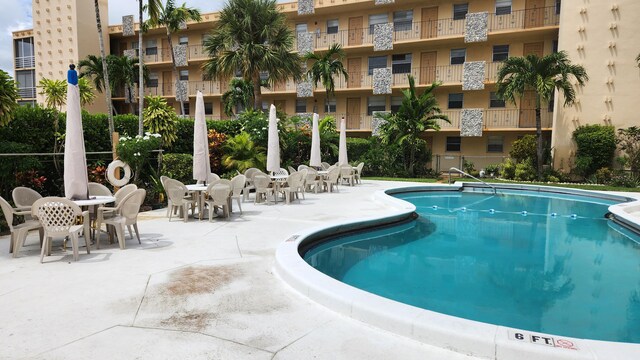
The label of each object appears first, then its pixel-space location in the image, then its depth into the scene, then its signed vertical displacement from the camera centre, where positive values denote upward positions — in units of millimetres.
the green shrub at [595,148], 20672 +337
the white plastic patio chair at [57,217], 5613 -989
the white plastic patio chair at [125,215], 6551 -1141
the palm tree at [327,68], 23453 +5079
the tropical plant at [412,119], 22234 +1928
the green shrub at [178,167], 12789 -556
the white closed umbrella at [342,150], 18312 +85
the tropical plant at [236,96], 27456 +3960
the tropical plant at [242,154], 16219 -135
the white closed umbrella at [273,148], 13086 +105
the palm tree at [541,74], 19797 +4109
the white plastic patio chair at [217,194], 9062 -1008
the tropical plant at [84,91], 21159 +3167
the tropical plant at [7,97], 8297 +1115
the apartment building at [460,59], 21625 +6234
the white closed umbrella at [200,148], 9805 +58
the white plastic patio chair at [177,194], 8992 -1007
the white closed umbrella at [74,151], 6598 -33
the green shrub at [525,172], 21625 -1011
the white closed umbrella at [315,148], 15977 +145
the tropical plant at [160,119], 14312 +1137
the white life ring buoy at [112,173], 8678 -534
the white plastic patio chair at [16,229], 5827 -1248
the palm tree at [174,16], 28297 +9834
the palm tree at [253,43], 20750 +5948
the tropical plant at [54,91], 19688 +2959
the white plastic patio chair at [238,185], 10062 -889
